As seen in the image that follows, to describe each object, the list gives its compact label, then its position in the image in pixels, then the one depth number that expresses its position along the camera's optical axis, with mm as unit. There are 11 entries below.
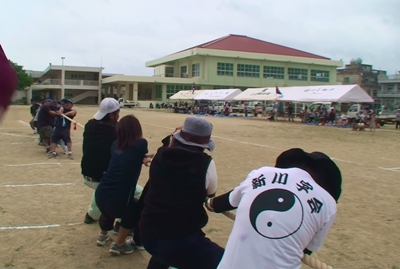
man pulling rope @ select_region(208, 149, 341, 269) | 2111
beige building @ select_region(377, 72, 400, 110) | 74250
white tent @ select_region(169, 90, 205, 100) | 46919
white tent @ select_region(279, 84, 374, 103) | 26909
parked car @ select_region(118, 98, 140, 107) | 57969
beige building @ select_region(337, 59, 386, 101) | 78188
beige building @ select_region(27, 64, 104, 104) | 67750
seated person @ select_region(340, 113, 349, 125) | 29609
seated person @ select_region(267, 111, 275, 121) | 34178
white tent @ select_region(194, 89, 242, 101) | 39469
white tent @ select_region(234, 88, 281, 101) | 34019
